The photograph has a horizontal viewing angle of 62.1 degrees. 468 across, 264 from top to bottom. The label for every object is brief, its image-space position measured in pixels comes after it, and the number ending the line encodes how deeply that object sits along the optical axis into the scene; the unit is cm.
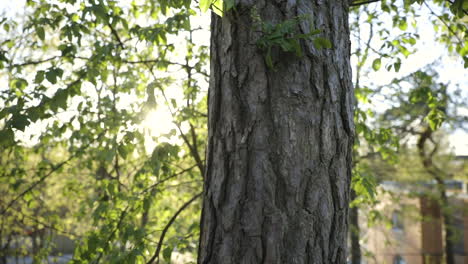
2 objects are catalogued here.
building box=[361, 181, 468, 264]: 1034
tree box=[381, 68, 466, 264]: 891
